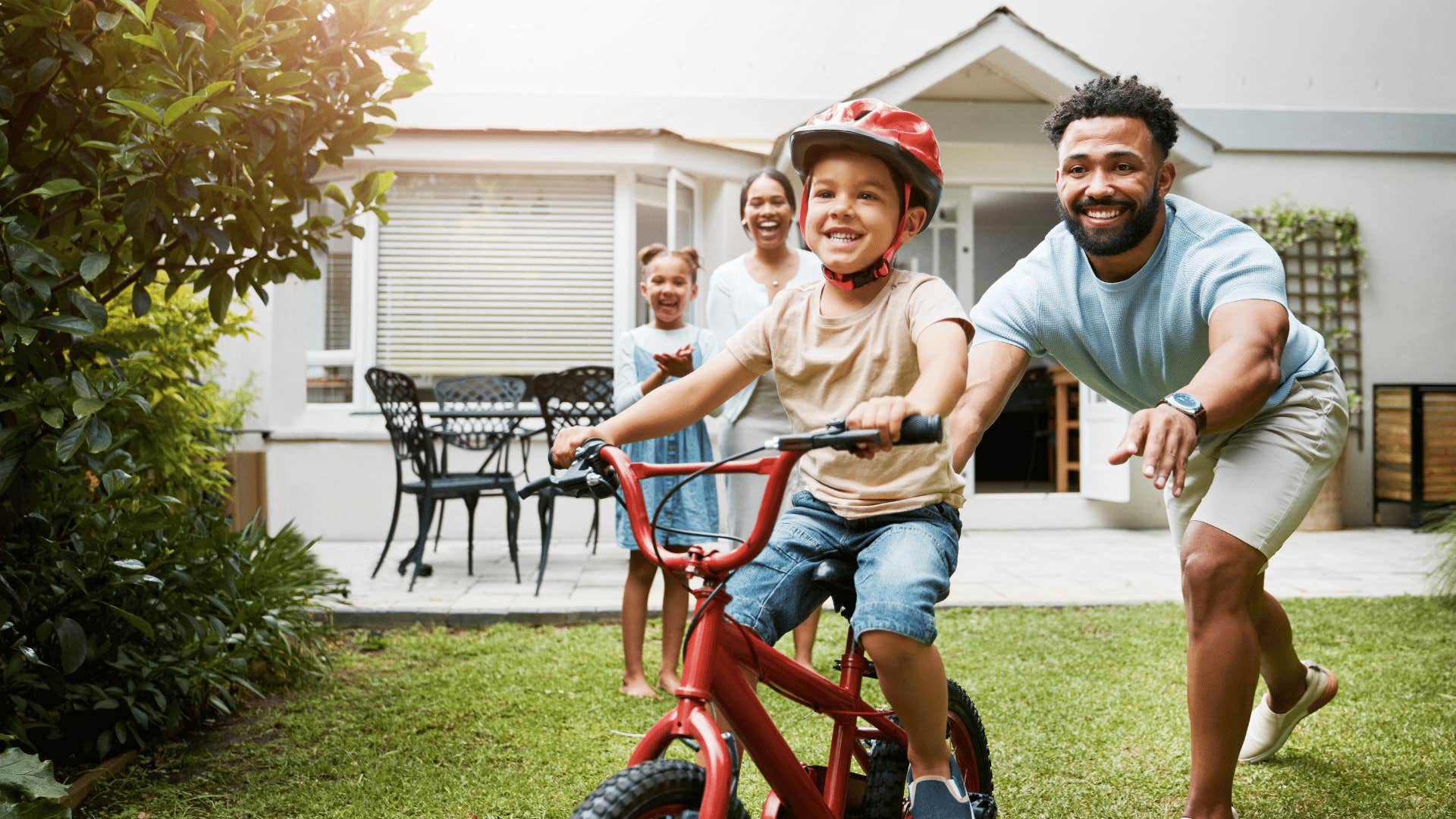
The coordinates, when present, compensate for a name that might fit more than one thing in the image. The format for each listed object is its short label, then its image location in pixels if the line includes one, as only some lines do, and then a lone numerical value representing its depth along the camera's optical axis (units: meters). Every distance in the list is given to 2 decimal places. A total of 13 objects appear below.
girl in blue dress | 4.07
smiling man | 2.46
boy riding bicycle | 2.08
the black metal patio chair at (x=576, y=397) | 6.23
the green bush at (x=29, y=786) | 2.12
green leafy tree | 2.44
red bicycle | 1.65
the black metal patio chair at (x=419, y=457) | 6.22
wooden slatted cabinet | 8.79
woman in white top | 4.00
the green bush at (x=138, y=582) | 2.83
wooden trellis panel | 9.27
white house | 8.38
